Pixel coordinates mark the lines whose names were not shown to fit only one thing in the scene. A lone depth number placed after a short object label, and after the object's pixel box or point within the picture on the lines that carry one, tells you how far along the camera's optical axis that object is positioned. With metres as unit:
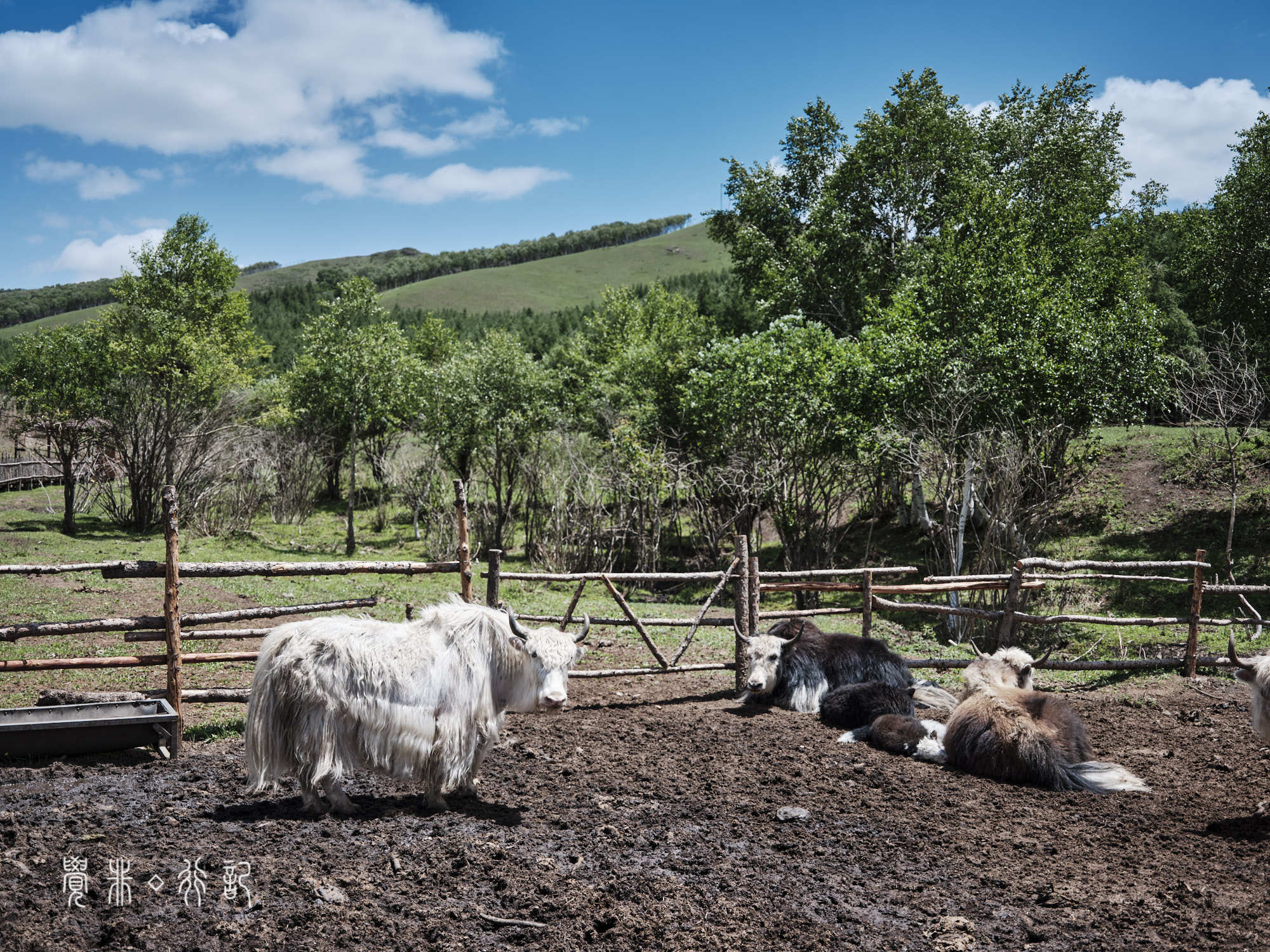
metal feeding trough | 5.11
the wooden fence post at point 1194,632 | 8.23
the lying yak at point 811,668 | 7.35
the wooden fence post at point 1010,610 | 8.37
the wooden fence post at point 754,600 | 7.90
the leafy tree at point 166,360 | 18.77
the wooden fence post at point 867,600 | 8.73
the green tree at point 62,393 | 18.88
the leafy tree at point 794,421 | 14.83
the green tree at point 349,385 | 23.03
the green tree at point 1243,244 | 16.27
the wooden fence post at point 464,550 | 6.73
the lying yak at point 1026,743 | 5.43
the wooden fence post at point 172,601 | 5.64
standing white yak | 4.51
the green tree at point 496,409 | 19.50
